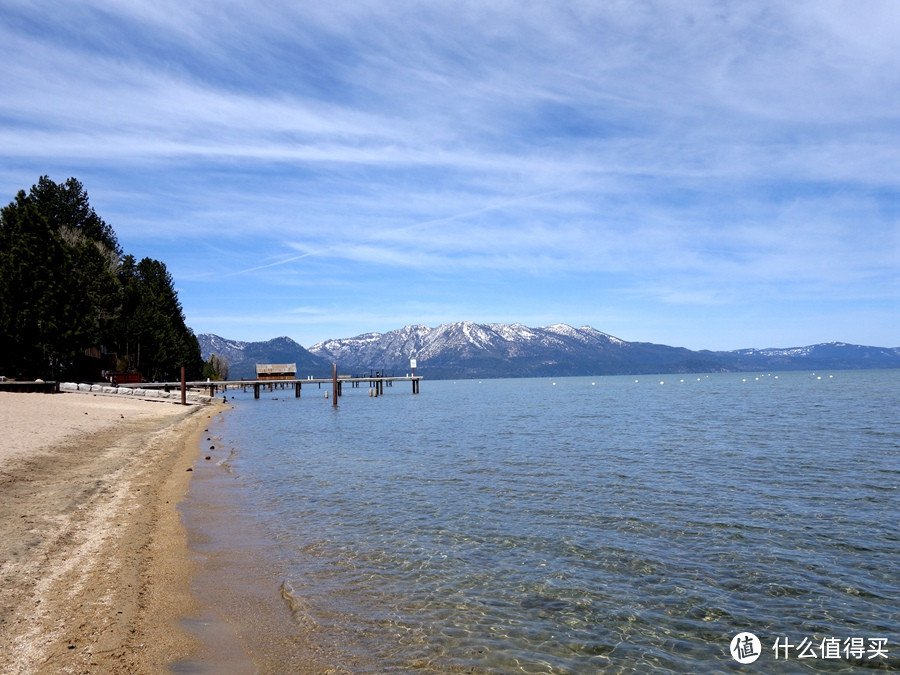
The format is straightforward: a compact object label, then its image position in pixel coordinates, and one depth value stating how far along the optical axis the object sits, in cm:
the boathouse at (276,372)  12962
